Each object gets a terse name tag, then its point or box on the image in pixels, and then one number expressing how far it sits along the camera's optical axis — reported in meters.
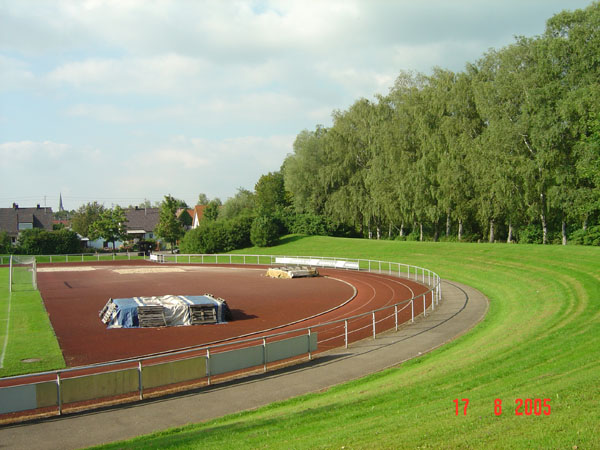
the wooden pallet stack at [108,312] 21.76
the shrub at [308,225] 69.38
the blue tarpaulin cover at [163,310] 21.30
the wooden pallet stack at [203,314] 21.81
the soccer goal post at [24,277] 35.41
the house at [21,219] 91.56
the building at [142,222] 113.62
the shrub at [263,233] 67.81
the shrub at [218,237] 67.56
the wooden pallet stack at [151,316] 21.36
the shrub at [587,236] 40.31
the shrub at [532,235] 46.03
